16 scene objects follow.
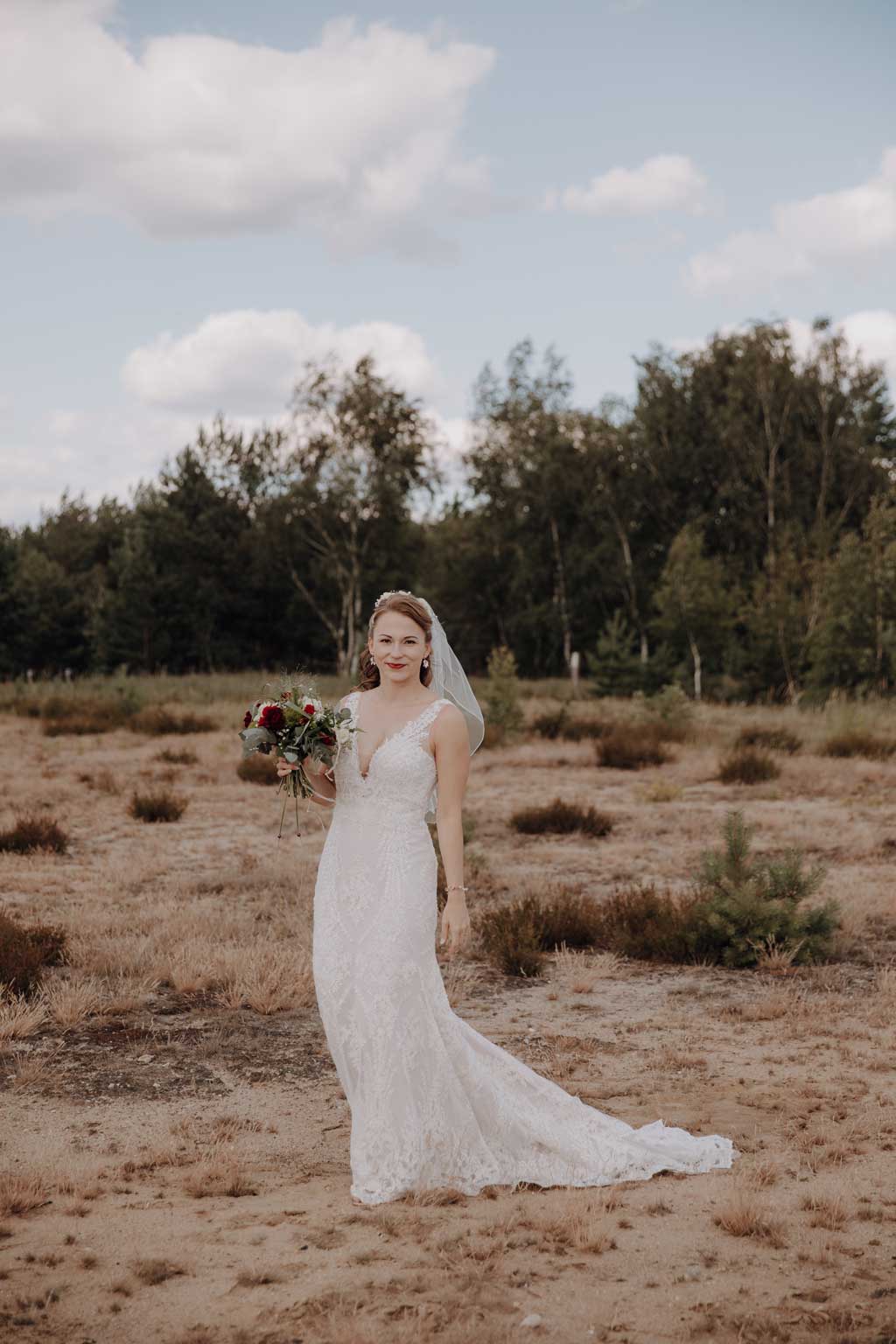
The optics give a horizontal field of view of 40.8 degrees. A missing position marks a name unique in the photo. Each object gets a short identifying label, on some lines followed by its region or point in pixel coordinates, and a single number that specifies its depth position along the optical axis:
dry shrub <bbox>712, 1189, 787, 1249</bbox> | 3.73
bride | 4.23
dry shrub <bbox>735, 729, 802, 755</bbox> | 18.11
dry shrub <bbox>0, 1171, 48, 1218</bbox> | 3.99
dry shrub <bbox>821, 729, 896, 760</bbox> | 17.50
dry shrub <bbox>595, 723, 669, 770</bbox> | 17.06
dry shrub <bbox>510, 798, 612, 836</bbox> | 12.38
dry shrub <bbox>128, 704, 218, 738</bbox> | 20.81
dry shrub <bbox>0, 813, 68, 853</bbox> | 10.95
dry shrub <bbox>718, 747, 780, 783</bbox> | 15.48
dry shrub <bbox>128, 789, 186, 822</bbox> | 12.71
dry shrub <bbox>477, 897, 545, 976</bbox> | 7.53
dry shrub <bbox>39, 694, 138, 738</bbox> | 20.91
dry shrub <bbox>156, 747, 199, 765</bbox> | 17.02
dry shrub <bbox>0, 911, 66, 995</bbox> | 6.69
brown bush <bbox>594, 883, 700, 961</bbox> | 7.86
